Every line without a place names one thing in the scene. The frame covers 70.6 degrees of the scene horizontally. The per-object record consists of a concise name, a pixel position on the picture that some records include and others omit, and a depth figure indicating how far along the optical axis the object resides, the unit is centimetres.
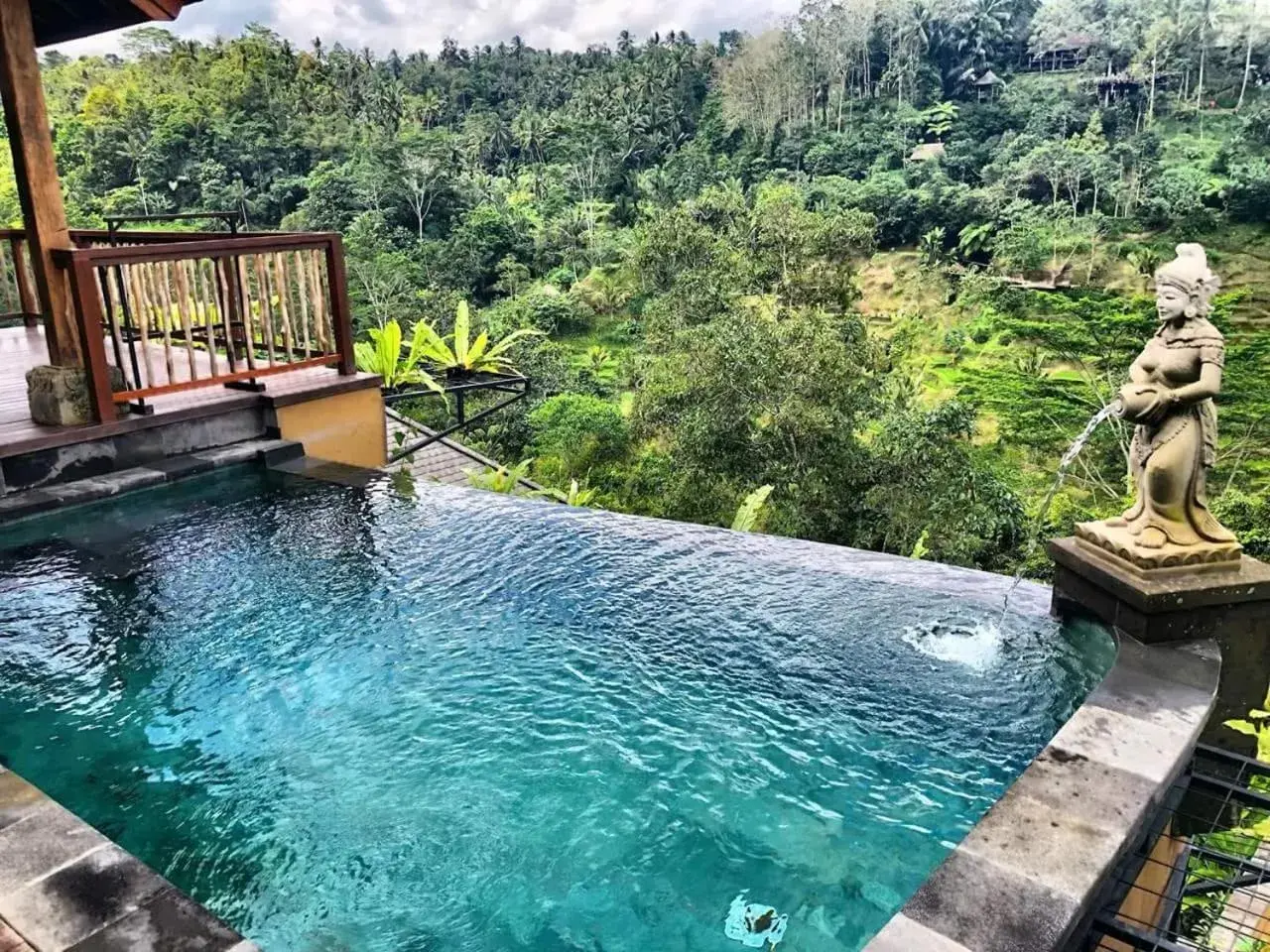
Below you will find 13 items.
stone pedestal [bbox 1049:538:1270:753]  331
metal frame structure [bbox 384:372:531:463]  848
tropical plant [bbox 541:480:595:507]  845
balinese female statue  324
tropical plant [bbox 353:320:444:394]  921
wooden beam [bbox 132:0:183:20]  552
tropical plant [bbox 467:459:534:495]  771
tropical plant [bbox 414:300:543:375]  1033
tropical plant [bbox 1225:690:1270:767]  311
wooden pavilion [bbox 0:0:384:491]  512
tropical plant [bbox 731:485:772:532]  776
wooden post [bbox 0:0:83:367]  497
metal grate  232
